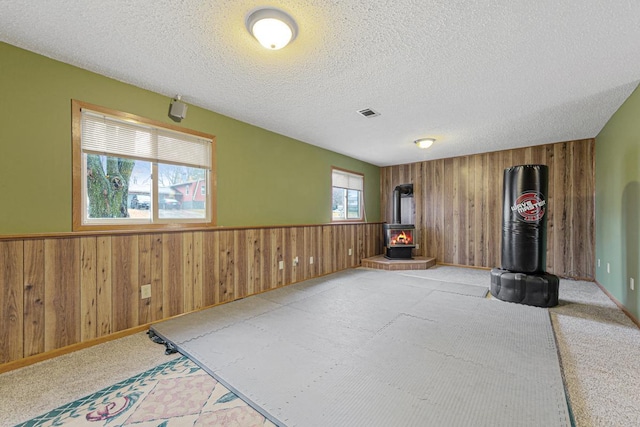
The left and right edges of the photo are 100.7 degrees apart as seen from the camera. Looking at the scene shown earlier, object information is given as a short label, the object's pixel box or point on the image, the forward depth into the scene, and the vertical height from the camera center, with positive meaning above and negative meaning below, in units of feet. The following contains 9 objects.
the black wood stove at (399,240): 19.65 -1.82
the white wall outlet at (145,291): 8.82 -2.53
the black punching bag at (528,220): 11.13 -0.19
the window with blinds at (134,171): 7.93 +1.57
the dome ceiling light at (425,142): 14.80 +4.15
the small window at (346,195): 18.65 +1.53
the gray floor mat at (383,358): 5.00 -3.66
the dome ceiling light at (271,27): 5.57 +4.17
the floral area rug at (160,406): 4.83 -3.75
